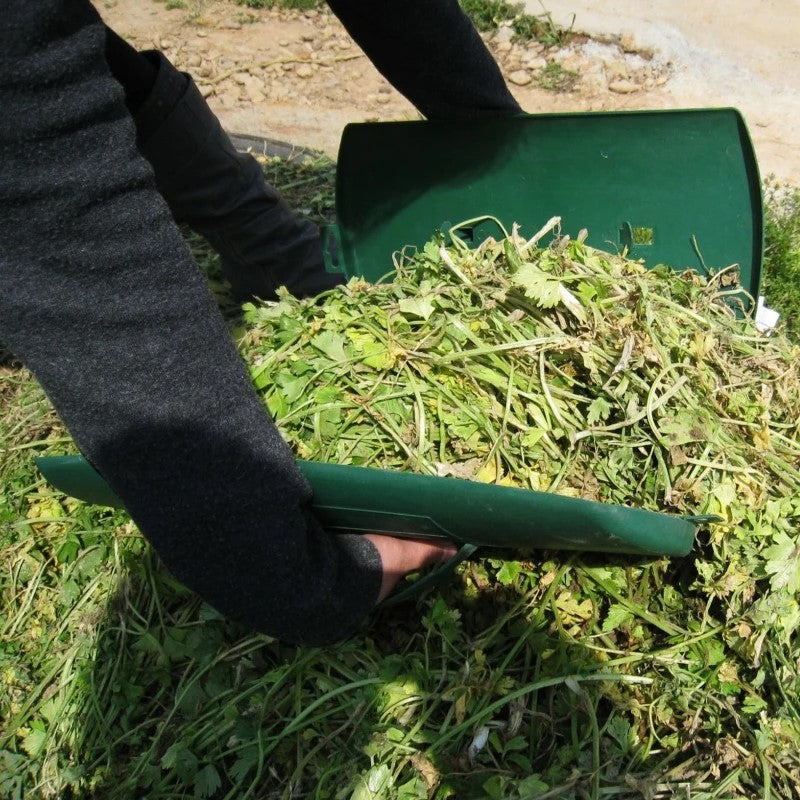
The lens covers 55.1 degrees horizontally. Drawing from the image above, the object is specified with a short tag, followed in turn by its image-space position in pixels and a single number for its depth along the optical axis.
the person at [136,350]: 1.00
